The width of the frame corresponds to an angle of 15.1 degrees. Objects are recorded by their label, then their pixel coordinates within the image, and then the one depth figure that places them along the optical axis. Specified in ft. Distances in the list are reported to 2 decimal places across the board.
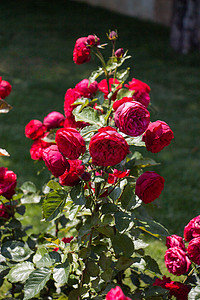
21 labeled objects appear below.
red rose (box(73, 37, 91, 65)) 5.56
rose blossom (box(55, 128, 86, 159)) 4.88
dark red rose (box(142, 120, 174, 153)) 4.99
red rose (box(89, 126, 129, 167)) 4.74
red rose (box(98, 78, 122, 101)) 5.77
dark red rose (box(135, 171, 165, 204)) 5.13
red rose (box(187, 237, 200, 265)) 5.25
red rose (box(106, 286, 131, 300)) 4.18
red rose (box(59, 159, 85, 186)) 5.15
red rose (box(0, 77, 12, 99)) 6.01
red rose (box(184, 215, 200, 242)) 5.39
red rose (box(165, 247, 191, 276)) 5.37
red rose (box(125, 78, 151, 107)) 5.66
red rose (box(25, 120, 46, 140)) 6.11
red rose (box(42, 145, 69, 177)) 5.00
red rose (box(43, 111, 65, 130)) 6.09
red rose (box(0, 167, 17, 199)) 5.76
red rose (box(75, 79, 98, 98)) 5.84
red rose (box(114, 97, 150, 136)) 4.84
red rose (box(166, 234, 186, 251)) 5.51
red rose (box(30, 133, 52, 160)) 6.01
